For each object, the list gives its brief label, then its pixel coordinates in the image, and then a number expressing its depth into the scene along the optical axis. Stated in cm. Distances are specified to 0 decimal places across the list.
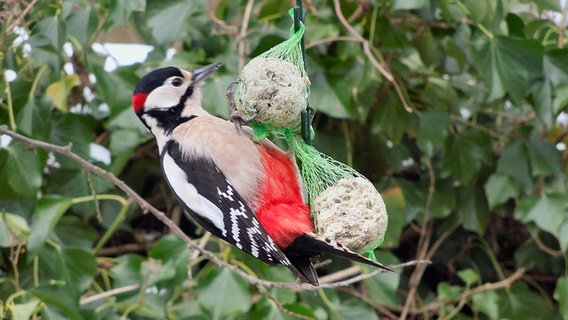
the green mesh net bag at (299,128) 385
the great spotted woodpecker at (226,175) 400
